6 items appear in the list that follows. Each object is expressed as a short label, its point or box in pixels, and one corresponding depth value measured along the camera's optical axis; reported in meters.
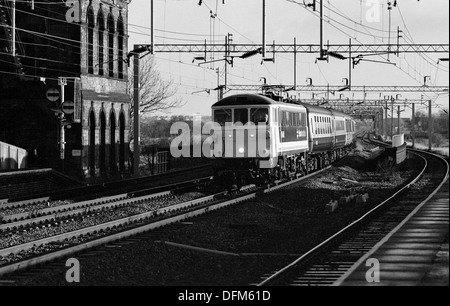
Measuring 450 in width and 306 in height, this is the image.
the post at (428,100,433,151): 70.14
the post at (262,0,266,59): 32.75
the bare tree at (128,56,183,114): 74.62
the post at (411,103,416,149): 80.97
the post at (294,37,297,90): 46.88
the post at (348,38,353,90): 58.29
